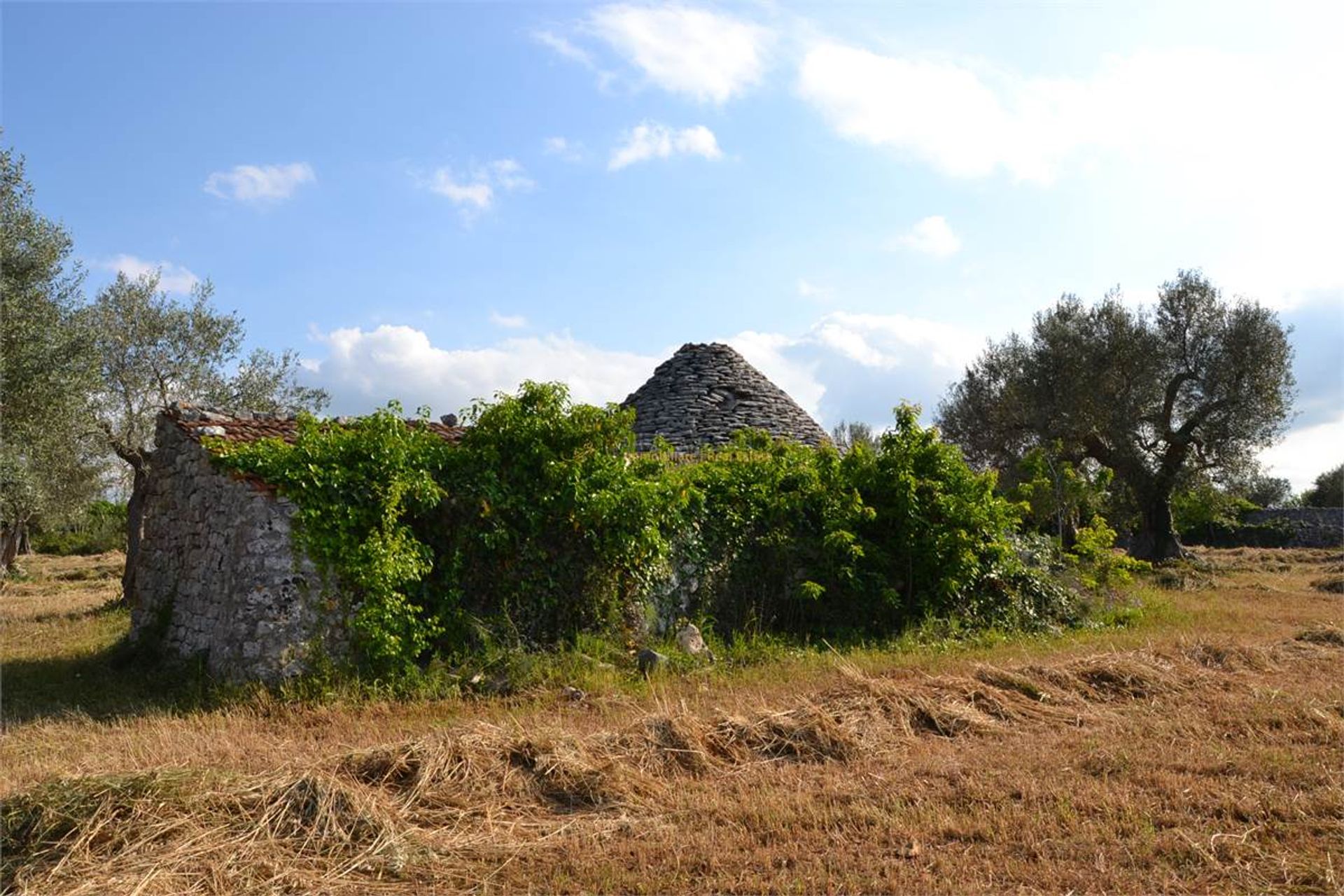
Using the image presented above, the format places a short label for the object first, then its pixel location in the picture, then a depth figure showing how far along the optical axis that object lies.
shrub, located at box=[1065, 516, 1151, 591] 15.07
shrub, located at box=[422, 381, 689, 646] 10.05
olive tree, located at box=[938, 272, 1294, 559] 24.36
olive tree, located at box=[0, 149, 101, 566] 15.04
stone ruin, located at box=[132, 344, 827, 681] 9.03
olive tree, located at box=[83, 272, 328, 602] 18.97
